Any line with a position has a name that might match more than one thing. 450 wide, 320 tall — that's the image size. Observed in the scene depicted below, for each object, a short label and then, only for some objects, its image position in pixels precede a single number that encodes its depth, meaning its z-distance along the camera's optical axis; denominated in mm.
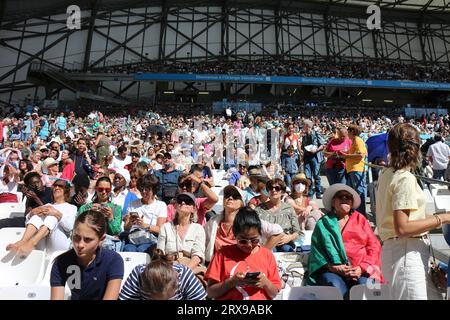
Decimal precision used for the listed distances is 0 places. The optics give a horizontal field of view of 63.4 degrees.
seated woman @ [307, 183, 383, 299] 2799
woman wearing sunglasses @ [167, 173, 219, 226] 4281
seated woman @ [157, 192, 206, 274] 3242
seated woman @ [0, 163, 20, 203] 5637
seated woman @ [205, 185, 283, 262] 3434
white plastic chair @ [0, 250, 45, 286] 3098
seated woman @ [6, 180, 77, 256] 3244
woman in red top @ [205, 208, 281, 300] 2205
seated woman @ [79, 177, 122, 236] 3955
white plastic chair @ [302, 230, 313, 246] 3974
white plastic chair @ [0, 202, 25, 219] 4418
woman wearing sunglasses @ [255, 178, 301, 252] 3799
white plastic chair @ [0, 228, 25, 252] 3379
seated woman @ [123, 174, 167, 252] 3918
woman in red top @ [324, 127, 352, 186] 5750
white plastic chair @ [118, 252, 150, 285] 3141
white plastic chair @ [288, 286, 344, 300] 2494
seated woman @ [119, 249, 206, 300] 2055
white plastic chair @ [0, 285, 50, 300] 2412
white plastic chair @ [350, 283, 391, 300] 2400
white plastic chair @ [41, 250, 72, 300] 3014
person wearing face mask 4492
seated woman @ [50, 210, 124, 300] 2262
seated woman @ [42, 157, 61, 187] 5674
